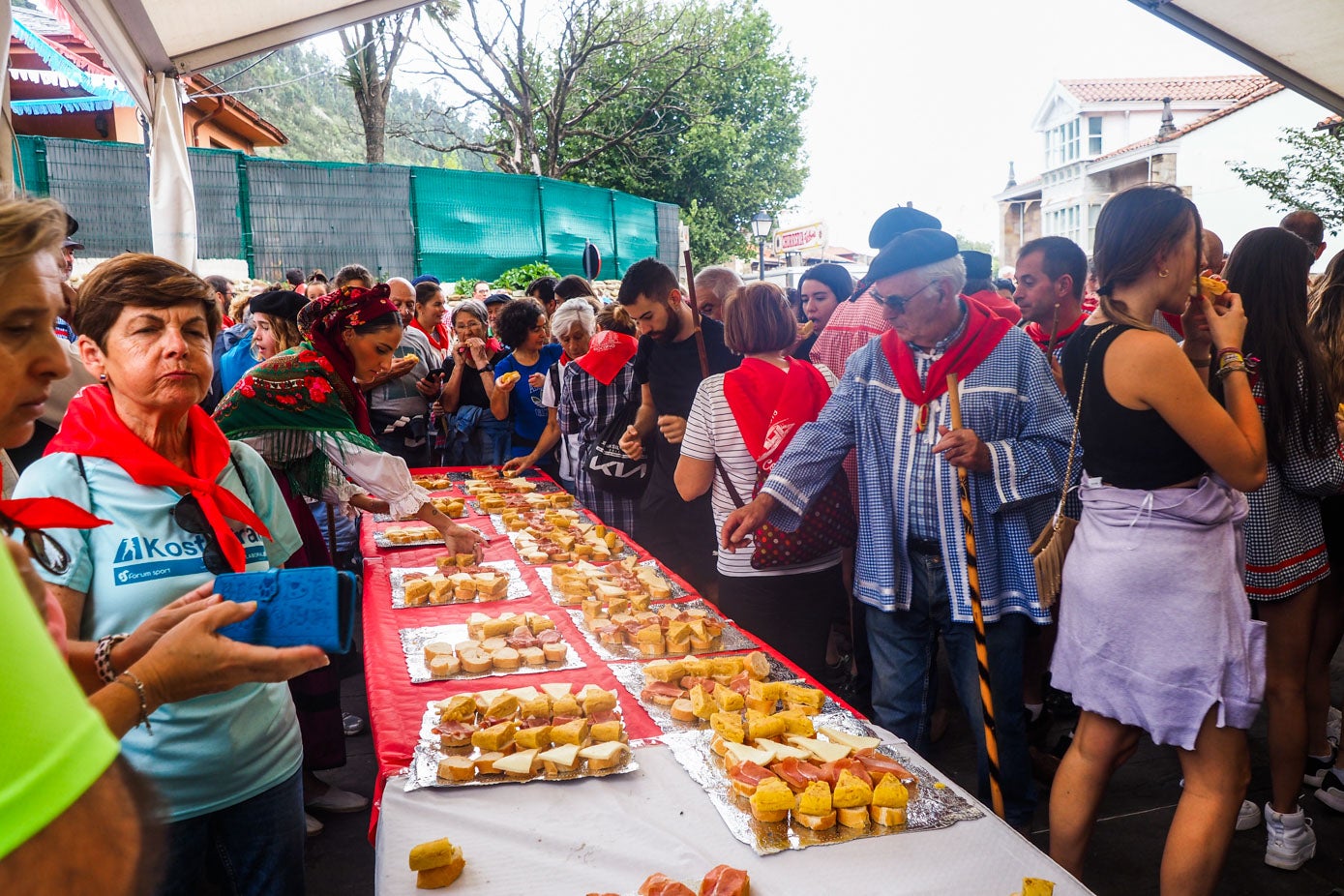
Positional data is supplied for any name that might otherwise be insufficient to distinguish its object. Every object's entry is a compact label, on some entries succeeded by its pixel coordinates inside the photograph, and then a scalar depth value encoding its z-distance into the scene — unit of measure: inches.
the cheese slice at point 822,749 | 71.8
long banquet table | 59.7
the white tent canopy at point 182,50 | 173.0
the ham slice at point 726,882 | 56.4
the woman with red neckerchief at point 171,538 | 66.2
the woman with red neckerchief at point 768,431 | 124.5
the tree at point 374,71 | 731.4
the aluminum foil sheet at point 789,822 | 63.3
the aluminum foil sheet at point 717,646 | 99.8
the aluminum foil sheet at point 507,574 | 119.6
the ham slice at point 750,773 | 68.3
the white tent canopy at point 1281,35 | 174.7
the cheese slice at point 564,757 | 73.1
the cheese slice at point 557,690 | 84.3
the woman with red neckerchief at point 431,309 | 271.0
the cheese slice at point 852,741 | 74.5
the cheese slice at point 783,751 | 71.7
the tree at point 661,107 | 831.1
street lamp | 649.0
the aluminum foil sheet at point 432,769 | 71.3
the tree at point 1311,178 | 546.9
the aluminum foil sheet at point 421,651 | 94.7
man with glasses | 99.9
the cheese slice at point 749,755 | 71.5
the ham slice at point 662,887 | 57.0
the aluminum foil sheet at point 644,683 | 82.2
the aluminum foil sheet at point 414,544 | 146.6
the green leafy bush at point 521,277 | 573.0
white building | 844.6
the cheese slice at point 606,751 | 73.3
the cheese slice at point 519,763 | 72.1
